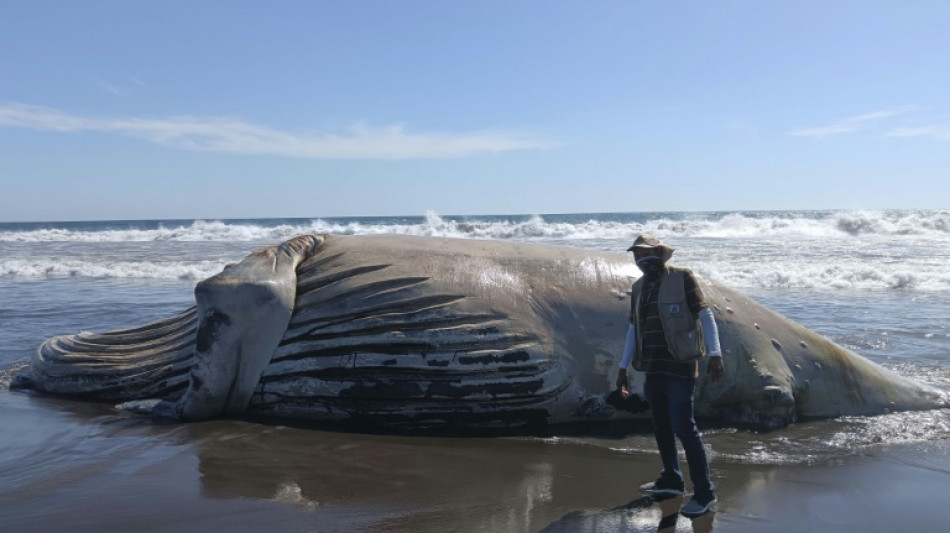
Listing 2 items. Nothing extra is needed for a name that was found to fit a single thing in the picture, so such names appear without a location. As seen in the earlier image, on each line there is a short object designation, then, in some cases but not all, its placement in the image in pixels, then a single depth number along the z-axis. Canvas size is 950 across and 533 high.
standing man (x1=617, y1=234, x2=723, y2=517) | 4.50
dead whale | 5.81
